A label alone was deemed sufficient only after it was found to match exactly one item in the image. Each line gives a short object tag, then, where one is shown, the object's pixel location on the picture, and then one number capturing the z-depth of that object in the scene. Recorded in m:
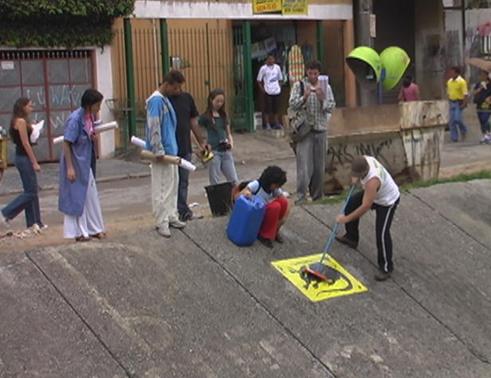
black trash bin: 8.81
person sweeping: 7.61
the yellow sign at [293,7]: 19.69
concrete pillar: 22.36
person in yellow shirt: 19.47
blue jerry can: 7.72
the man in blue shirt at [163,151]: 7.80
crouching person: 7.84
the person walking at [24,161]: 9.29
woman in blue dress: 7.76
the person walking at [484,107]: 19.14
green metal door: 20.31
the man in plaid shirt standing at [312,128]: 9.84
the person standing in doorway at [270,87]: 20.09
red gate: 16.72
